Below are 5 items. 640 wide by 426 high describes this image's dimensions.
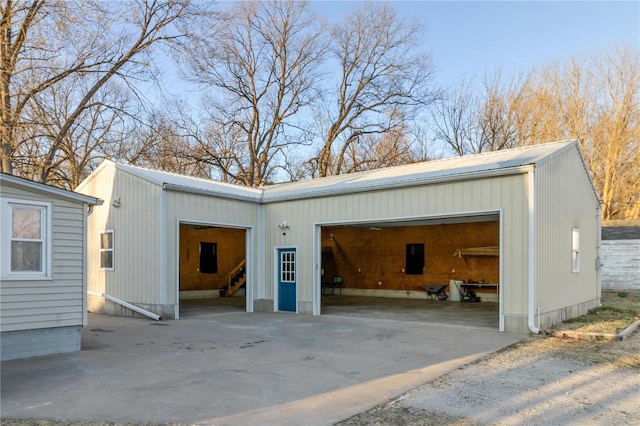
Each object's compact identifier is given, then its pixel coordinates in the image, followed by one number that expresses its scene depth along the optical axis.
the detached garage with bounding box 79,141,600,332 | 9.98
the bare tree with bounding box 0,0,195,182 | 12.64
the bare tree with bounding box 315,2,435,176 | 28.44
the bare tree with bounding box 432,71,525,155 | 26.31
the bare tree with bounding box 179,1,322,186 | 27.06
